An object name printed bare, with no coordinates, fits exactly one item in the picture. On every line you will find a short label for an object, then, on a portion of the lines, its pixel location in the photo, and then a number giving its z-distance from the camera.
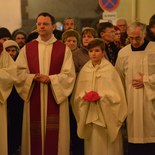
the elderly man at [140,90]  6.95
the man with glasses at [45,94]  7.11
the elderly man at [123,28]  10.38
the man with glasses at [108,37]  8.39
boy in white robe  6.95
